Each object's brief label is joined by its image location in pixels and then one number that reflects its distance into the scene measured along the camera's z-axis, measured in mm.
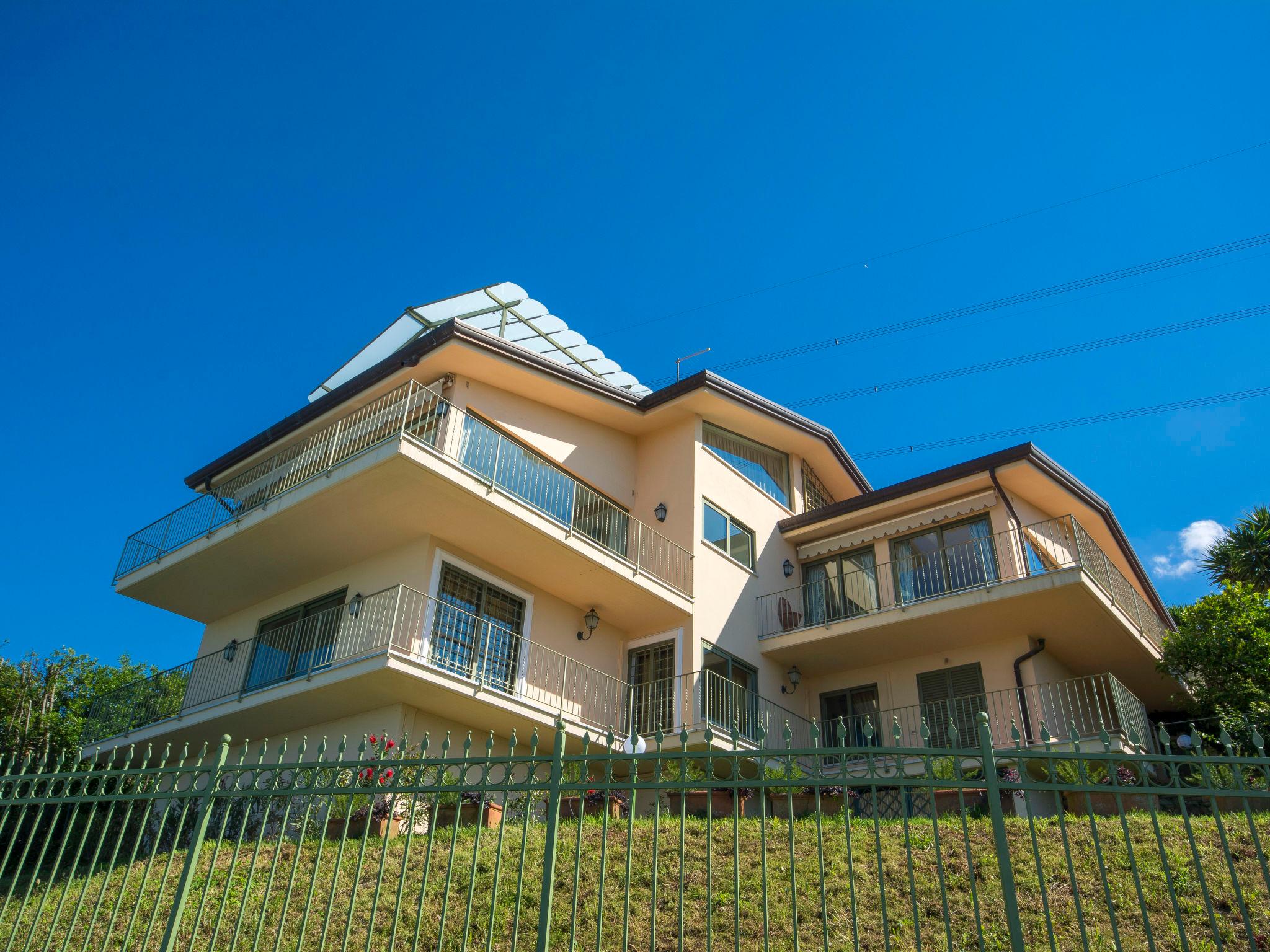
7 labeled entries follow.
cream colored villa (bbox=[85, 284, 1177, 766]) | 16359
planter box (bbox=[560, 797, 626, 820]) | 13281
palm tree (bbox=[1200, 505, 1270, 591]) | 22750
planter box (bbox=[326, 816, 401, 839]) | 12470
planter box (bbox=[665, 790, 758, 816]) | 13492
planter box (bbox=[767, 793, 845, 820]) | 12961
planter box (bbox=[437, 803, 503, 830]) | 12747
